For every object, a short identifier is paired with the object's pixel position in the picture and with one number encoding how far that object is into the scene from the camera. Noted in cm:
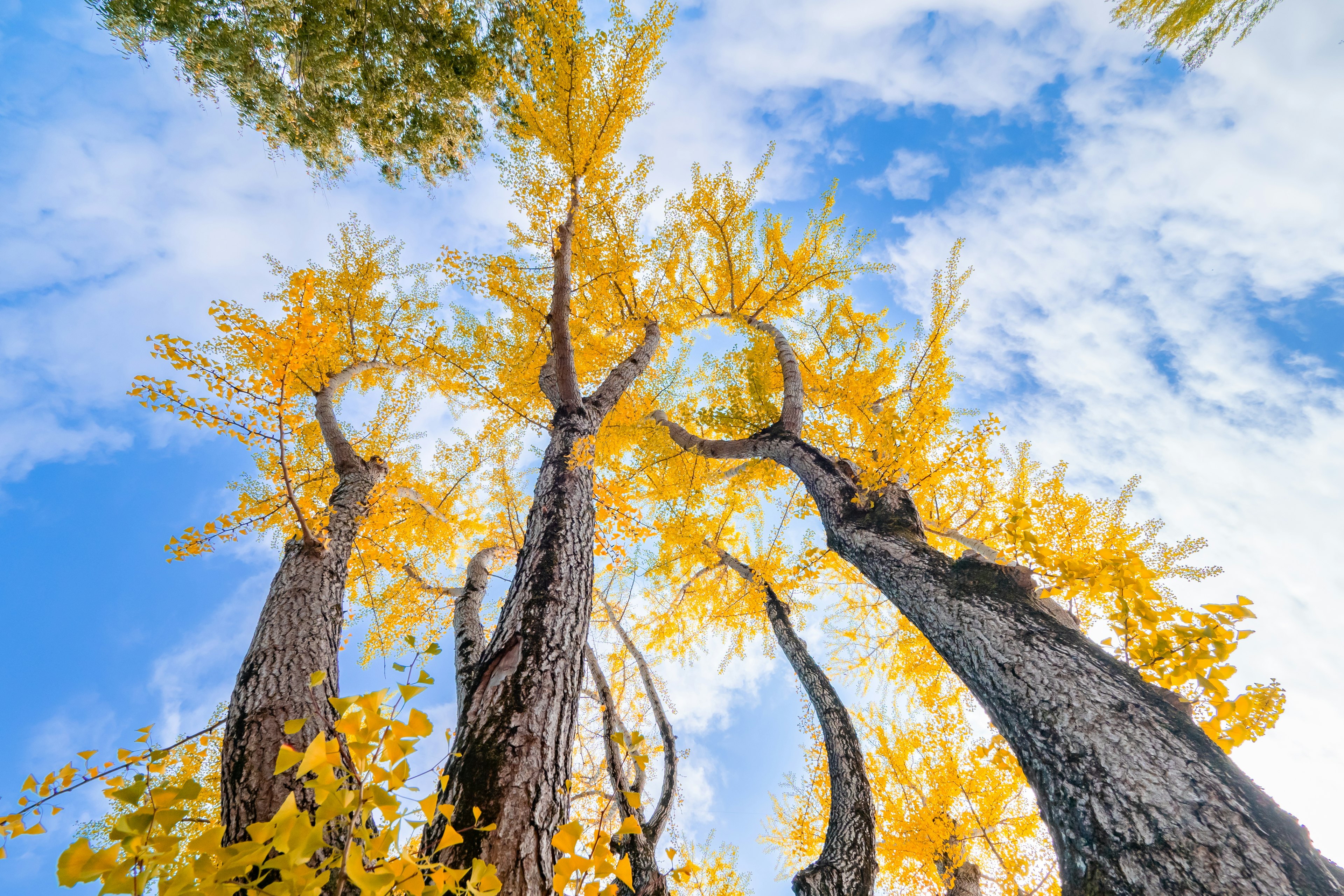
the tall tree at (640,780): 324
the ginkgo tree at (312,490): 236
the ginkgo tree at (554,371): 182
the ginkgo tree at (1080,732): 152
